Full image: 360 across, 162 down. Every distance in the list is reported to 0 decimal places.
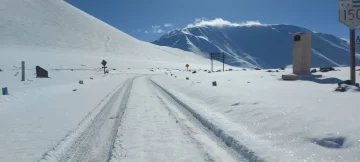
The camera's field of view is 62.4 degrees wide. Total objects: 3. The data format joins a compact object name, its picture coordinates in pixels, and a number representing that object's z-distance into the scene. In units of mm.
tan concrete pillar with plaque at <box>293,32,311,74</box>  20897
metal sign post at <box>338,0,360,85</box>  12328
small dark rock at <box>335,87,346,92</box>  11364
